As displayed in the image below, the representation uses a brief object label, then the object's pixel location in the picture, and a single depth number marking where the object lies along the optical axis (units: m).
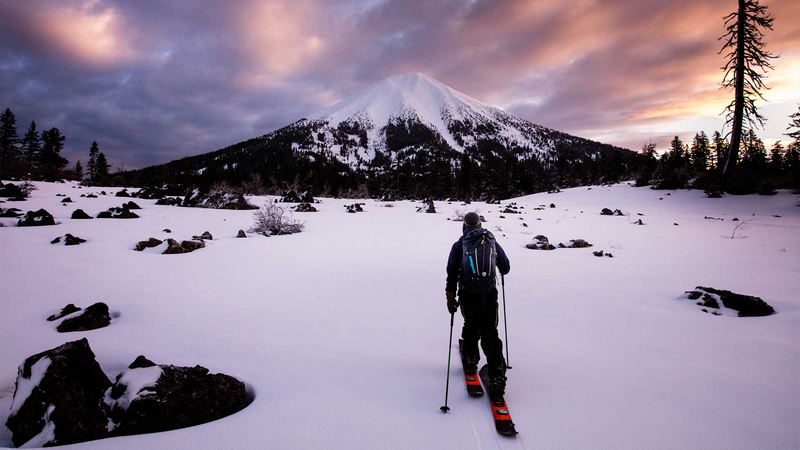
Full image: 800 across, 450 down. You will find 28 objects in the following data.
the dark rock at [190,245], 7.18
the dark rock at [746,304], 4.25
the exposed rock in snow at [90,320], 3.47
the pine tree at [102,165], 50.28
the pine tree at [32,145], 43.28
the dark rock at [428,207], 17.45
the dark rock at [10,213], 8.84
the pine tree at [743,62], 16.79
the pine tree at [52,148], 43.25
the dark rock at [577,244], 9.19
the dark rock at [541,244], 9.04
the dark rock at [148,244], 7.02
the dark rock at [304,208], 16.00
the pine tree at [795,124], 17.67
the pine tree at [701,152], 47.34
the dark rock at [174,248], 6.81
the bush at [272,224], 10.09
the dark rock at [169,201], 15.07
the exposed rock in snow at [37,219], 8.35
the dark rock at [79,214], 9.81
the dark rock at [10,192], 11.81
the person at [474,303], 2.91
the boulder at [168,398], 2.14
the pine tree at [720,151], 40.73
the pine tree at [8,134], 40.78
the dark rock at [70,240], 6.90
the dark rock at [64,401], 1.96
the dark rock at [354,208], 16.66
